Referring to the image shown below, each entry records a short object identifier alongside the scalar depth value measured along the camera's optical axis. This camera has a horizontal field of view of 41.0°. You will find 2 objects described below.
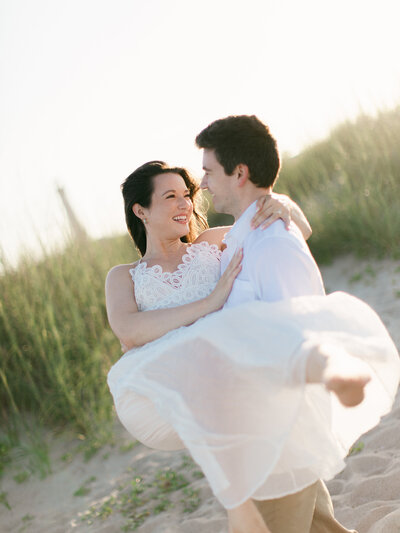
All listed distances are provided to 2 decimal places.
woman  1.67
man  2.03
